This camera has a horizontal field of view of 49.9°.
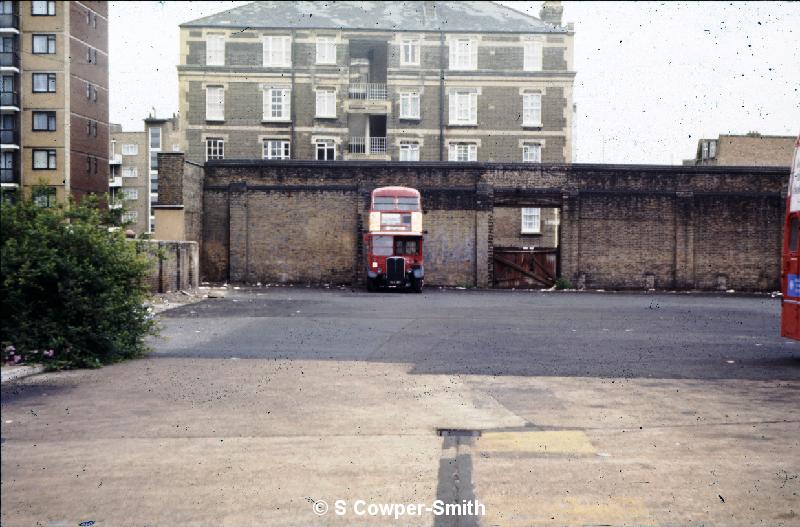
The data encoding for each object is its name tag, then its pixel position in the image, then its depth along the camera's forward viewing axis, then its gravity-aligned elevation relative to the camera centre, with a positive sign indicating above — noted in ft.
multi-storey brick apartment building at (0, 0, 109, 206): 186.19 +26.92
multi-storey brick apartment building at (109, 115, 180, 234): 333.42 +22.94
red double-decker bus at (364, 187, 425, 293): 110.32 -3.48
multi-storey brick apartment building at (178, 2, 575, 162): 170.19 +25.38
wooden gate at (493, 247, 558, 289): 125.80 -6.99
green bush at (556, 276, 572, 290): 122.72 -8.87
